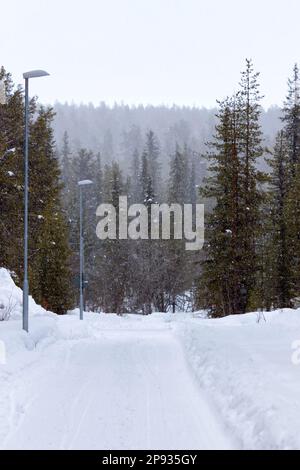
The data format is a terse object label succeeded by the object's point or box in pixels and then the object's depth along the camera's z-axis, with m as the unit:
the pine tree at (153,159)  102.27
